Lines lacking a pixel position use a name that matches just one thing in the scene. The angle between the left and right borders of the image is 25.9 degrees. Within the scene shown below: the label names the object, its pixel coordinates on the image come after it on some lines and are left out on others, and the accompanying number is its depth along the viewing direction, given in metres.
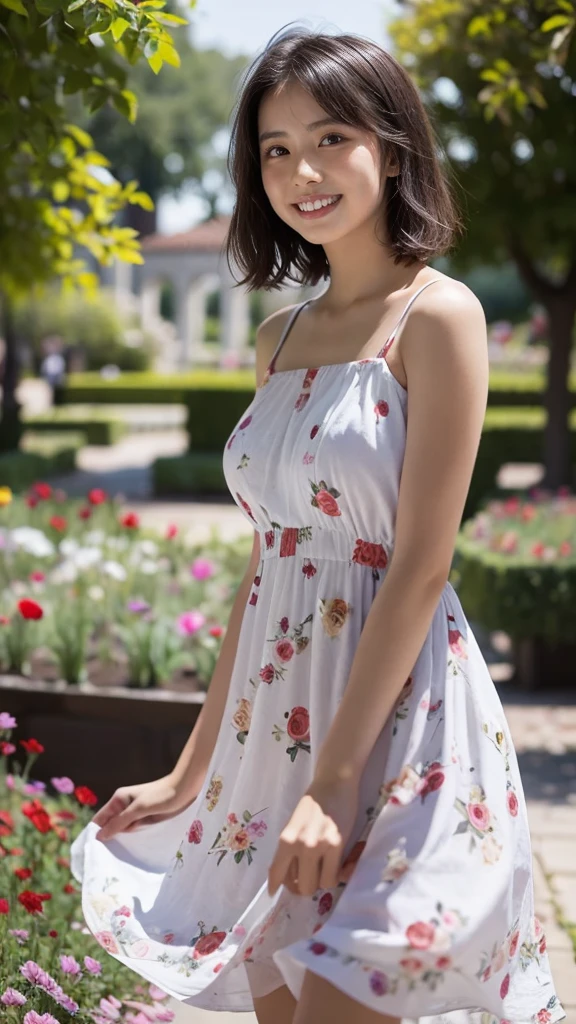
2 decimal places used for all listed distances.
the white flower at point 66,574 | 5.36
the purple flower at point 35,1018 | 2.23
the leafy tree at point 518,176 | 8.57
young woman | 1.66
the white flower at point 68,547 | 5.62
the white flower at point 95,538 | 6.06
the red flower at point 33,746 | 2.78
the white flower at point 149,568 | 5.43
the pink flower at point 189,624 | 4.45
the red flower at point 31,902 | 2.43
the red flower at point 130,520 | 5.92
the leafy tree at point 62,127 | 2.35
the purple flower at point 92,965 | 2.48
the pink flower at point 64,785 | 2.88
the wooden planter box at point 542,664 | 6.90
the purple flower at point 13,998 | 2.26
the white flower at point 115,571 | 5.10
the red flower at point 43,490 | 6.44
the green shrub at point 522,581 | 6.49
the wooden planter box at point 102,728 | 4.20
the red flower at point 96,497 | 6.25
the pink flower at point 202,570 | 5.30
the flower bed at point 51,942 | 2.47
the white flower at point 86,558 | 5.46
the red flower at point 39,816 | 2.74
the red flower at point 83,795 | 2.75
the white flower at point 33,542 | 5.60
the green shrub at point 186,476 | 15.77
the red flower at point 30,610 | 3.39
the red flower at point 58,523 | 5.89
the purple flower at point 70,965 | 2.47
